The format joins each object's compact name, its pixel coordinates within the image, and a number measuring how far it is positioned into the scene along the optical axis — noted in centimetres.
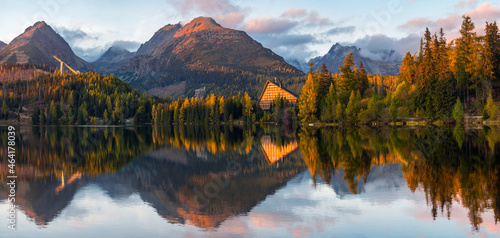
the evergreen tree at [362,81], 11856
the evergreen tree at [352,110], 9862
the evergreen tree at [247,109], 16162
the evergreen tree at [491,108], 8451
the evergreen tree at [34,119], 19659
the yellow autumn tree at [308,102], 10675
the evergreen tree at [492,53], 9038
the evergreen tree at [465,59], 9369
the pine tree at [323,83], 11222
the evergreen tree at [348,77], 11088
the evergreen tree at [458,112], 8806
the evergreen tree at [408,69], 11144
